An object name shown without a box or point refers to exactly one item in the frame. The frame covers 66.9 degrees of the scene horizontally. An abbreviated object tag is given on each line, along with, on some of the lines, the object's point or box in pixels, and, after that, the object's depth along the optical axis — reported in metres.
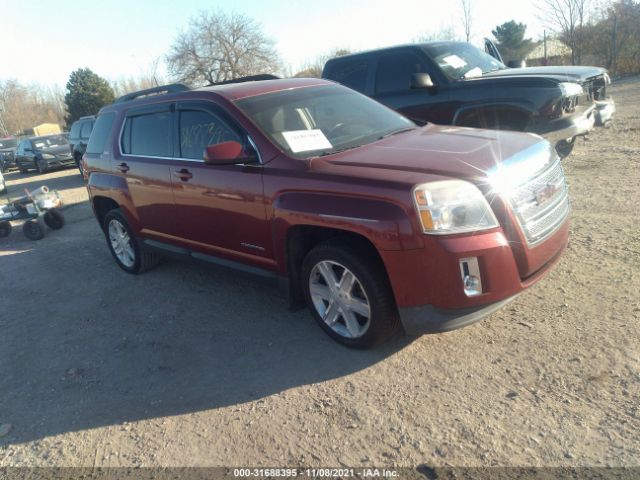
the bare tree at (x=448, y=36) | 32.37
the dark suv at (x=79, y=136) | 15.31
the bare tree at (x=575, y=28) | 25.86
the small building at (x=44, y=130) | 56.12
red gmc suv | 2.80
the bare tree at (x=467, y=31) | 30.83
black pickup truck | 5.96
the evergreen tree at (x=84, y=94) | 47.69
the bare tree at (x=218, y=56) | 44.97
